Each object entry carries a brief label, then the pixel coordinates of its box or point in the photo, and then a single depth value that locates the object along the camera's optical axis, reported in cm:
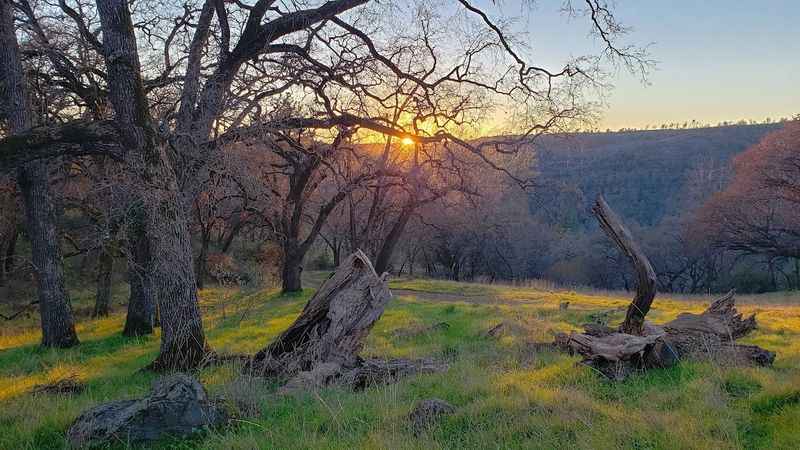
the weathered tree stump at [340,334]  641
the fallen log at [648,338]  582
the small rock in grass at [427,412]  415
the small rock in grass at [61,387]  641
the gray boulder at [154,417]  398
